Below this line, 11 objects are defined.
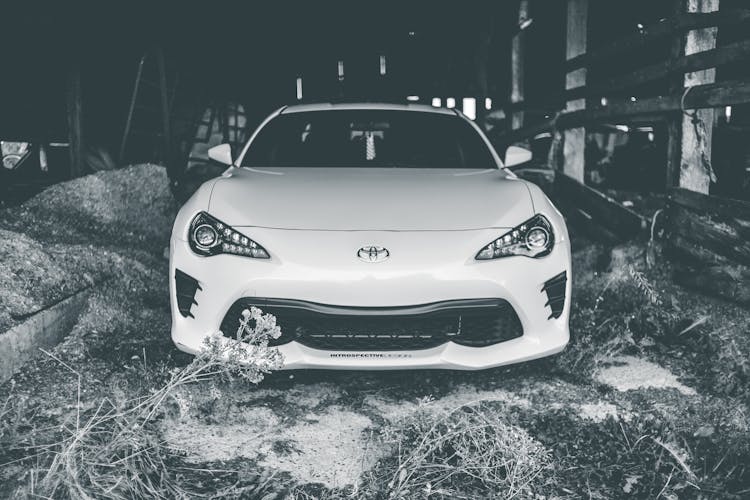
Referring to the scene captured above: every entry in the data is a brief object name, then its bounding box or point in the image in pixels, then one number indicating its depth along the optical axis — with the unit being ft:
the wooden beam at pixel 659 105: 14.14
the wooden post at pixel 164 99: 29.19
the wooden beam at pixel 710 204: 13.92
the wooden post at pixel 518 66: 30.91
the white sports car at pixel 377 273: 10.03
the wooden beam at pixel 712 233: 14.20
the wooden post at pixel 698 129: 16.07
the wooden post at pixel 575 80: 23.40
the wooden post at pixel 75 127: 23.25
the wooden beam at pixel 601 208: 17.76
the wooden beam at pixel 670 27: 15.03
